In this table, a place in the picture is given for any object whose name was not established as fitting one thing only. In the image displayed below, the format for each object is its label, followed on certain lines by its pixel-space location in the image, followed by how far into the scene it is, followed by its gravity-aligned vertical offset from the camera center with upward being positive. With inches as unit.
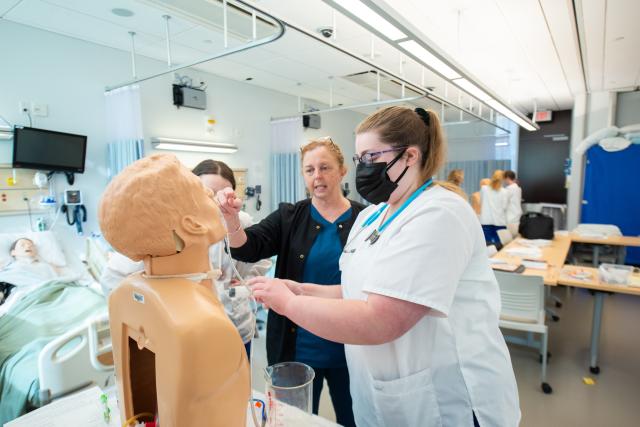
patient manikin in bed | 108.0 -27.5
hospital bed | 67.1 -33.8
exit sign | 303.7 +50.2
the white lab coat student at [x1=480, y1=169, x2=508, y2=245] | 207.2 -15.5
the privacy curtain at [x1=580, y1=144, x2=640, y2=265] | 223.8 -8.6
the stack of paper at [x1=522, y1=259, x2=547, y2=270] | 117.0 -28.8
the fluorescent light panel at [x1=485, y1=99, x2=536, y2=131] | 153.2 +30.3
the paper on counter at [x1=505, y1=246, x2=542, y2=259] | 134.9 -28.9
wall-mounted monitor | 121.7 +10.4
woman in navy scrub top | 54.3 -10.7
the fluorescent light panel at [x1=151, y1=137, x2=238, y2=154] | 163.0 +15.7
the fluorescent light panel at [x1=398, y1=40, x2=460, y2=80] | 87.9 +31.4
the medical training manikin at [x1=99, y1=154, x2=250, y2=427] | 25.2 -9.1
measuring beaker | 34.8 -20.9
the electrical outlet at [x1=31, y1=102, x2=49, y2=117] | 127.6 +24.7
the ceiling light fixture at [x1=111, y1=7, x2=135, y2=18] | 115.2 +53.2
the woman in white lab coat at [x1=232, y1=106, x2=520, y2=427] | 30.7 -11.2
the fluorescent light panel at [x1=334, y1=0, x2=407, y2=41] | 67.6 +31.5
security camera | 133.8 +54.5
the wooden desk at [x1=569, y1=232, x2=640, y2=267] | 161.6 -29.4
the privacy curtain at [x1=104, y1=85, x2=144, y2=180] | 134.7 +19.5
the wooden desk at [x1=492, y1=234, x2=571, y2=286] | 109.9 -29.5
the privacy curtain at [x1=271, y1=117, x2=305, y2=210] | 205.8 +10.1
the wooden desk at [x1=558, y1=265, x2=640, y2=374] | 98.2 -30.8
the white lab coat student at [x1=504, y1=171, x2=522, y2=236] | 205.0 -15.5
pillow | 115.5 -21.6
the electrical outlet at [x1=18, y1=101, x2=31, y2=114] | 125.0 +25.0
